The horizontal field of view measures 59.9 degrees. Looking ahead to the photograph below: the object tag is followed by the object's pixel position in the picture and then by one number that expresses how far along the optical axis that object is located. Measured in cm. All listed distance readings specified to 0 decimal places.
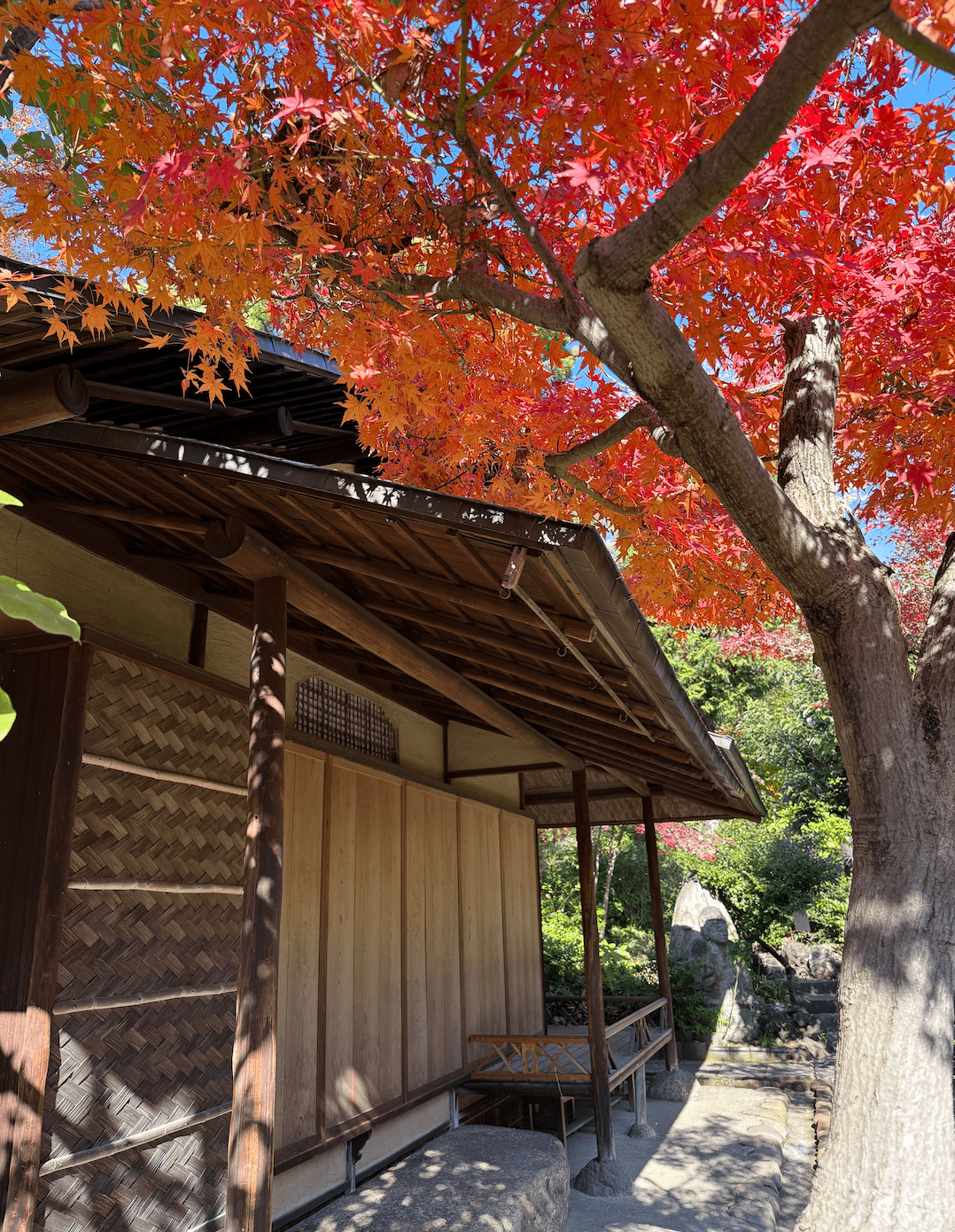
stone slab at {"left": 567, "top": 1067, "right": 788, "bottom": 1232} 541
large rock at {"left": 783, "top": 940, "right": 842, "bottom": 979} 1199
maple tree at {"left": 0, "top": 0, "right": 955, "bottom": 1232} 246
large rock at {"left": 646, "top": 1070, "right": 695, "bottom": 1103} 899
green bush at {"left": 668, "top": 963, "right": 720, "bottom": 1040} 1108
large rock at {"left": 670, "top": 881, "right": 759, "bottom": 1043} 1135
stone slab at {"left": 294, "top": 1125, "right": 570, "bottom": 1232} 388
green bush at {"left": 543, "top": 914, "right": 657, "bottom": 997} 1233
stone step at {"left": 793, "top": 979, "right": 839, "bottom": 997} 1177
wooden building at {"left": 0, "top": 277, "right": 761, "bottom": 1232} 295
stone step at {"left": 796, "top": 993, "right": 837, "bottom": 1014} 1150
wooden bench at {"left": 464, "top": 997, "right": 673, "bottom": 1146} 635
